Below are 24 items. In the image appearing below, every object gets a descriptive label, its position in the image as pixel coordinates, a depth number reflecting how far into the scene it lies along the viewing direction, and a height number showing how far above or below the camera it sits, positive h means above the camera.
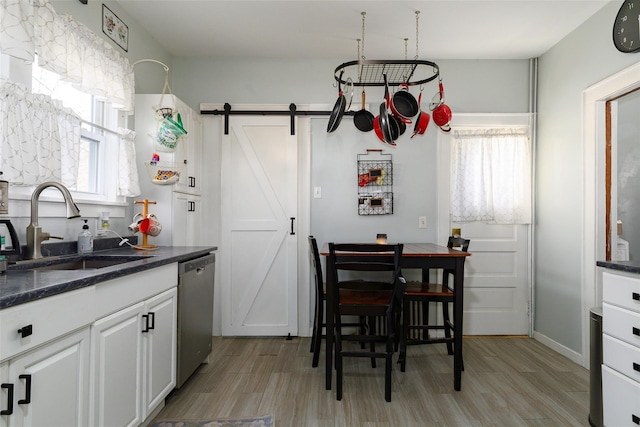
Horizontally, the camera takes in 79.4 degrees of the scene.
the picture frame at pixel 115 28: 2.65 +1.35
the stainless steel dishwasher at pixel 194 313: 2.36 -0.63
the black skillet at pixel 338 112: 2.81 +0.80
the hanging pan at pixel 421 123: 2.94 +0.75
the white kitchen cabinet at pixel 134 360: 1.54 -0.67
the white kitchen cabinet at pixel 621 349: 1.78 -0.61
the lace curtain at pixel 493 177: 3.71 +0.43
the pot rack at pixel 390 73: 3.44 +1.37
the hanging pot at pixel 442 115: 2.89 +0.80
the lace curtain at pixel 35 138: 1.77 +0.39
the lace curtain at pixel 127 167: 2.71 +0.35
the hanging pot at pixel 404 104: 2.74 +0.85
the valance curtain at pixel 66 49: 1.69 +0.90
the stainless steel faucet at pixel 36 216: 1.83 +0.00
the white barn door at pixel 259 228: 3.70 -0.09
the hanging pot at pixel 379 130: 2.81 +0.67
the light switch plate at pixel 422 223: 3.74 -0.03
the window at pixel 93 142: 2.43 +0.52
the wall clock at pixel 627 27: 2.47 +1.30
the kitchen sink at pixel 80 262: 1.88 -0.24
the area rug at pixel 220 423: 2.09 -1.13
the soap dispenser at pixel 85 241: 2.24 -0.14
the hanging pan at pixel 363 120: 3.18 +0.83
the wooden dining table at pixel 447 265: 2.57 -0.30
